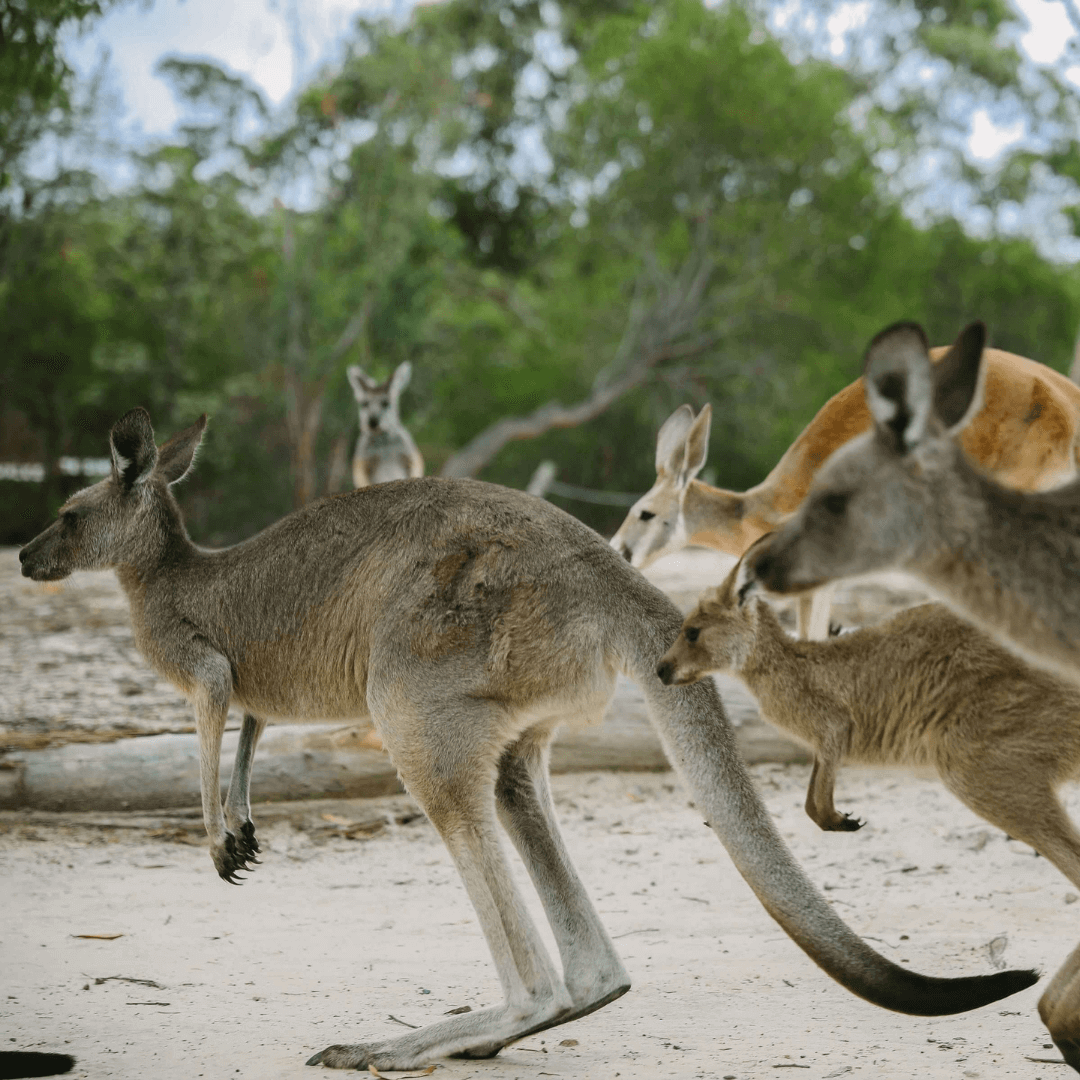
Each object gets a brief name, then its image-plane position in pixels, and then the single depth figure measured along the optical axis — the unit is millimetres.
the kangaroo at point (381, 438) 9891
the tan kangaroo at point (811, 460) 5035
